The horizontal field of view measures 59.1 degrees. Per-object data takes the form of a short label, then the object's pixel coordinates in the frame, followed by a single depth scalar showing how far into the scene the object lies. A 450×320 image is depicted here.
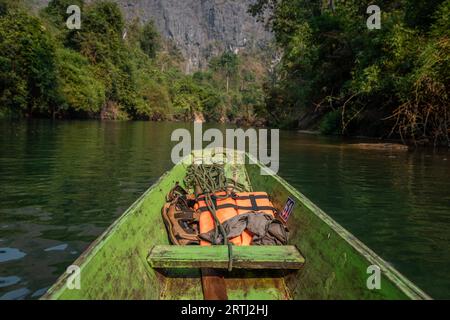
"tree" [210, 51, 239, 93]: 118.81
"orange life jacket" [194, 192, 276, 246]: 3.92
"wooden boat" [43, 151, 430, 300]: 2.41
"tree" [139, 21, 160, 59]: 94.38
